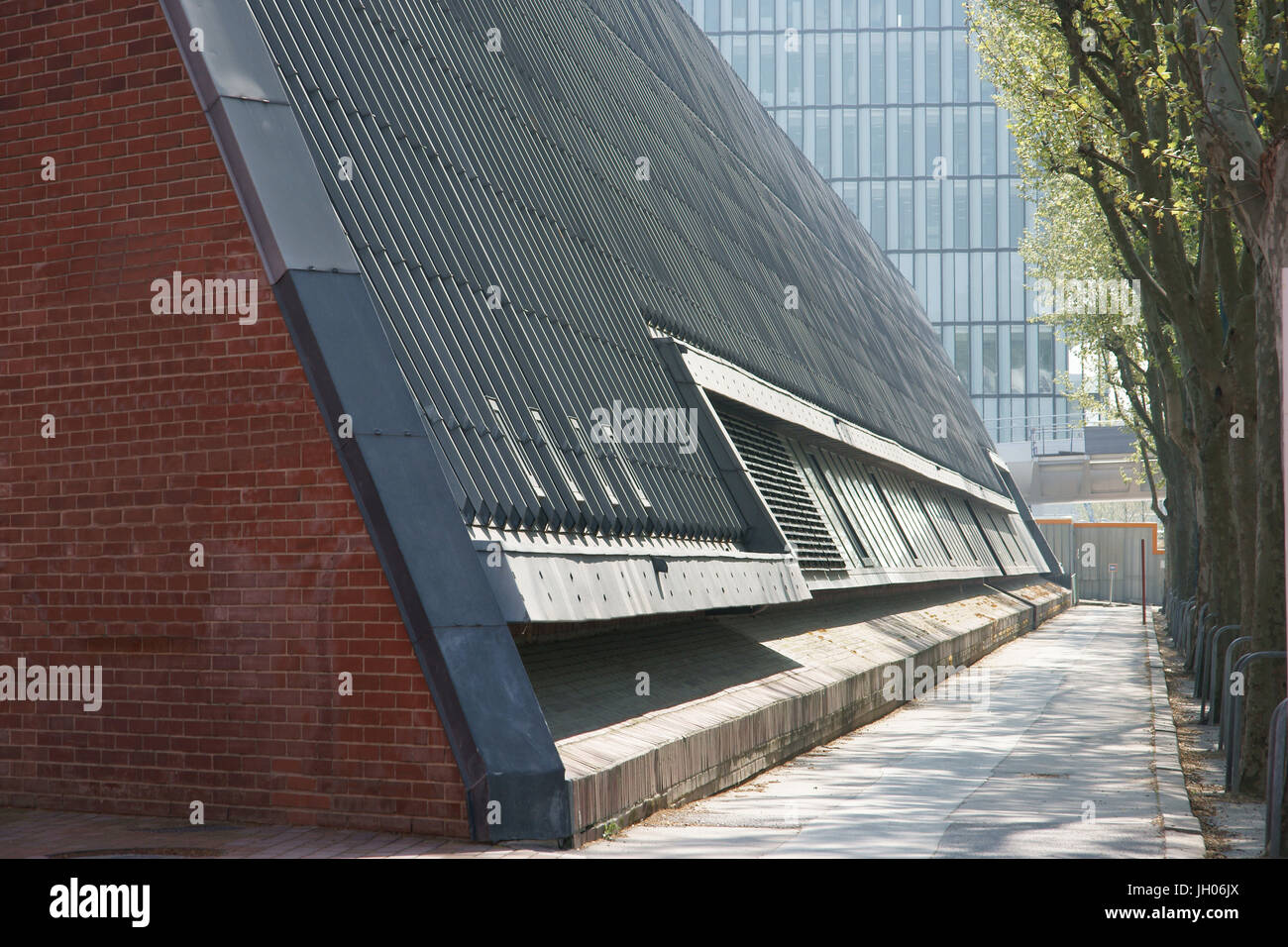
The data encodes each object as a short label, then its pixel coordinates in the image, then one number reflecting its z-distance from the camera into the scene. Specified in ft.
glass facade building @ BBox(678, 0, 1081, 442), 288.71
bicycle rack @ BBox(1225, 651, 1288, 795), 33.30
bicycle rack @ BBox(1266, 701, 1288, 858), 23.39
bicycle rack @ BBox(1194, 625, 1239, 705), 49.88
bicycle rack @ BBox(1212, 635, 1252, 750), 38.96
